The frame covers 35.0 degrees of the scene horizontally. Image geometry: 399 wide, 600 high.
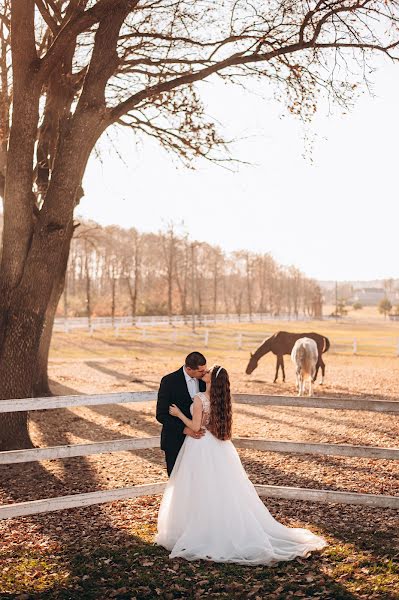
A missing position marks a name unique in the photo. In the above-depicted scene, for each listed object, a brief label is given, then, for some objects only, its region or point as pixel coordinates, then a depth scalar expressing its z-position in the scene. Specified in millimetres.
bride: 5980
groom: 6555
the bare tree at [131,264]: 60788
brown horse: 22609
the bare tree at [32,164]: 10055
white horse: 18344
